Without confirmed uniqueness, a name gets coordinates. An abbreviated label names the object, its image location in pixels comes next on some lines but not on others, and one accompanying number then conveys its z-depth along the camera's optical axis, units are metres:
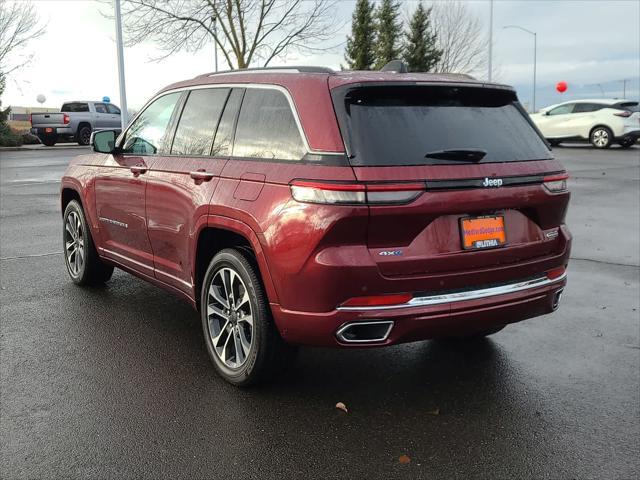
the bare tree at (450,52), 55.16
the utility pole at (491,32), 41.38
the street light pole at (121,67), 23.39
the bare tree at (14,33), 34.34
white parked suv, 24.47
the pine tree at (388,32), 57.78
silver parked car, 31.12
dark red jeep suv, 3.18
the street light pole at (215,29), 31.98
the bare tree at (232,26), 31.23
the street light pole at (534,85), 59.12
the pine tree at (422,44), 54.72
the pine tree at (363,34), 59.81
